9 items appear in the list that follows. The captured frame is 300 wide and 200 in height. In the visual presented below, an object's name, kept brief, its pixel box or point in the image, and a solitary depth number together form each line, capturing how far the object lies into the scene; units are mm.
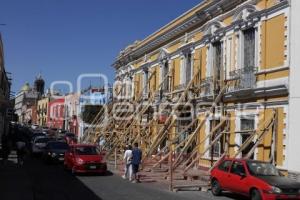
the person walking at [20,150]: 28234
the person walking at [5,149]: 29344
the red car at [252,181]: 15945
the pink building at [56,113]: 100750
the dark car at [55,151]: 31828
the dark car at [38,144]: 37431
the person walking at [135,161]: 23500
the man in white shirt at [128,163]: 23731
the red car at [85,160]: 25578
